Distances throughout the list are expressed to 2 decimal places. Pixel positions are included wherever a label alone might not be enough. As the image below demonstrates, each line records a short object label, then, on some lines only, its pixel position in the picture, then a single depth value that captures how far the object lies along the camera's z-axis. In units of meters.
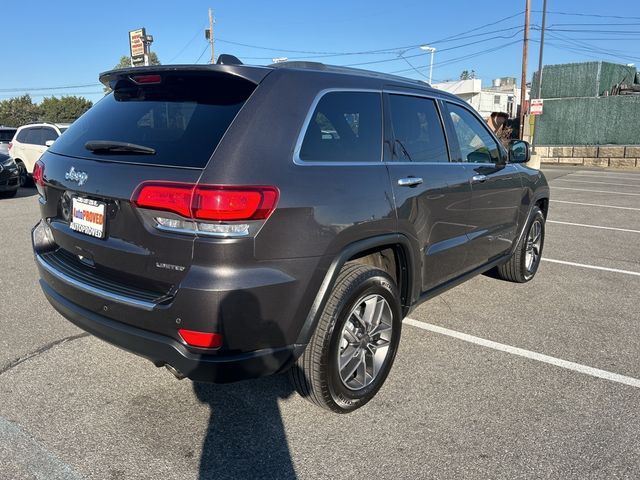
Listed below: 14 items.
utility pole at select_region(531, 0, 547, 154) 23.42
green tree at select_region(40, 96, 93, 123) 62.66
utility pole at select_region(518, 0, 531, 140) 23.66
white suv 12.84
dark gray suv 2.25
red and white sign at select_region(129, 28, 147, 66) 24.22
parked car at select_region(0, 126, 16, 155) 14.93
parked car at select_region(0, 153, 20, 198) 10.84
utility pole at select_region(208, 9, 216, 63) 43.84
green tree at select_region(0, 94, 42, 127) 63.19
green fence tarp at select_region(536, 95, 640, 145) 22.03
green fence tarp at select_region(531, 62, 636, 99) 23.75
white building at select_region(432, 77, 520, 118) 51.75
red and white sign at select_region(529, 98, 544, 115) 21.64
